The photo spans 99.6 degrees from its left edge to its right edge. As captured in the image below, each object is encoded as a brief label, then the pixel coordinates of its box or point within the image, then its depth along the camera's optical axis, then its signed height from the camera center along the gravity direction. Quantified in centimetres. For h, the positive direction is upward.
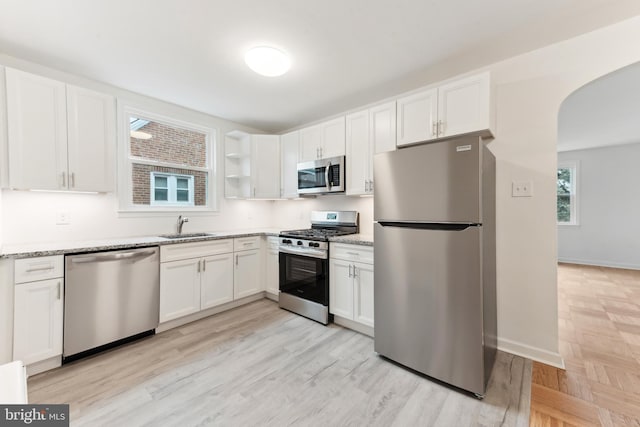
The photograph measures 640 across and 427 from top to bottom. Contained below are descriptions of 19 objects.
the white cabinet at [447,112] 218 +86
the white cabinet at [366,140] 274 +75
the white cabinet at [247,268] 336 -72
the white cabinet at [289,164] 365 +67
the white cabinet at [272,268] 350 -74
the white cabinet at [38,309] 195 -71
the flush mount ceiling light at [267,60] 213 +124
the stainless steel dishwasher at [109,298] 216 -75
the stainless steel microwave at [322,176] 312 +43
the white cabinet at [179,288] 271 -79
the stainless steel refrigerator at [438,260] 178 -36
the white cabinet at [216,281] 303 -79
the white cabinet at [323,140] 315 +88
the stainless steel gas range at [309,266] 291 -62
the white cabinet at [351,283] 261 -72
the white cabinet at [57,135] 216 +68
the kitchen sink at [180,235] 308 -27
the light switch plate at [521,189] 226 +18
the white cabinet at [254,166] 382 +66
